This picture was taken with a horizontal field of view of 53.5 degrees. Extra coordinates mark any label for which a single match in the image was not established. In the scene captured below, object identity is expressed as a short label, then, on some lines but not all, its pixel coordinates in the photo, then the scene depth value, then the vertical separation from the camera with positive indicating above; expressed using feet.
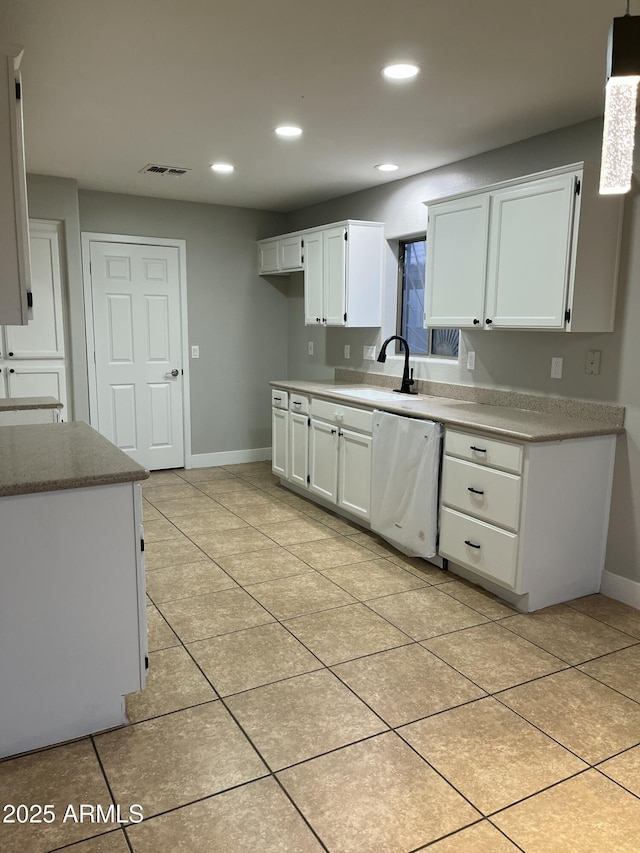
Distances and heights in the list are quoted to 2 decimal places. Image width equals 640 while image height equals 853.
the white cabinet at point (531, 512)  9.74 -2.75
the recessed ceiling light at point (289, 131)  11.27 +3.68
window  14.92 +0.83
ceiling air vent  14.38 +3.76
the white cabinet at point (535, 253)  9.74 +1.42
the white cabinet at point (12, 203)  7.22 +1.50
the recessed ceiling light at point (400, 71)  8.53 +3.62
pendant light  4.11 +1.50
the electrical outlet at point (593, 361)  10.55 -0.34
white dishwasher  11.40 -2.70
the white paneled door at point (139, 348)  17.89 -0.39
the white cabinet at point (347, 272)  15.46 +1.61
